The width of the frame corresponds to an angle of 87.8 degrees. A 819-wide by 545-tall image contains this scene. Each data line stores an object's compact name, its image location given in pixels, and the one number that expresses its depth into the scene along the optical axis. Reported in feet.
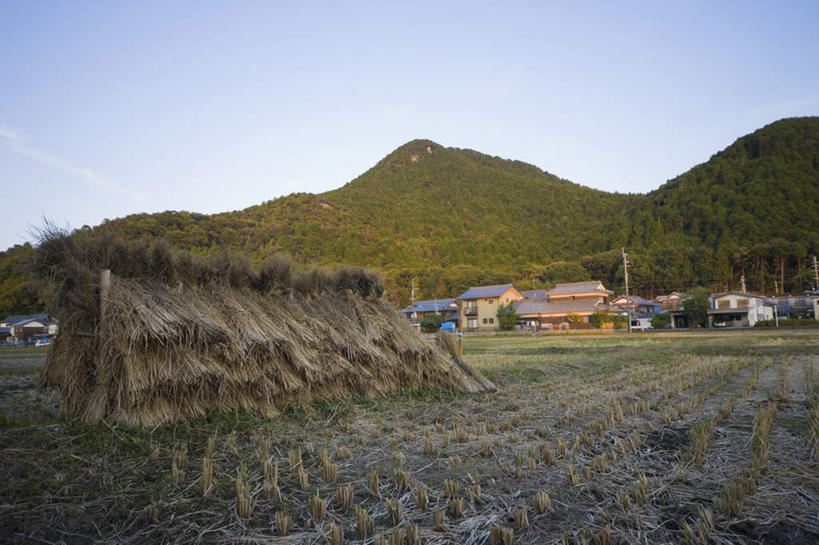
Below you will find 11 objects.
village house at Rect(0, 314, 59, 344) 145.07
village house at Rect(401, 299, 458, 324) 186.70
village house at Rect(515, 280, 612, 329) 162.09
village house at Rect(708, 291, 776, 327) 137.28
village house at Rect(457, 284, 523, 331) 175.32
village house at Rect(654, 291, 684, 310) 182.95
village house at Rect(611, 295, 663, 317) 180.96
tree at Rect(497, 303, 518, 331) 157.17
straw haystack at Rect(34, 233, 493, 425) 13.52
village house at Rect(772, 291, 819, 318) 152.05
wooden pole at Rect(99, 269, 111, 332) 14.17
